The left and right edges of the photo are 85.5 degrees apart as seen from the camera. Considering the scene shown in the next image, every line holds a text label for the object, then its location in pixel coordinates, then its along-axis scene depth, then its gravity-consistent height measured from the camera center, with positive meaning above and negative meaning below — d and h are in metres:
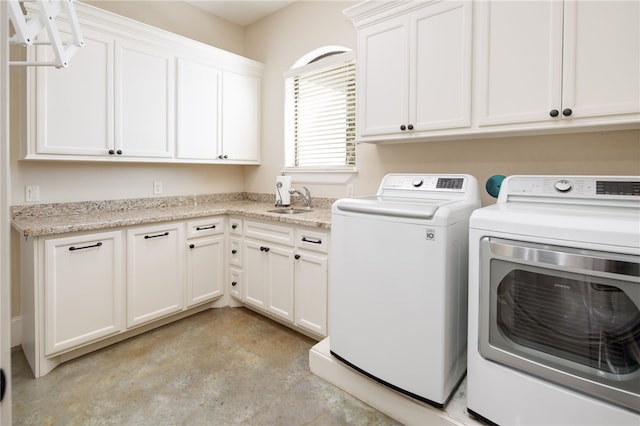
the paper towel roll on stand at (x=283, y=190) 3.25 +0.14
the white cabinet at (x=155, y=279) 2.17 -0.56
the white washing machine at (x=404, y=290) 1.55 -0.41
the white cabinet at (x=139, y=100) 2.32 +0.83
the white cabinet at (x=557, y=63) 1.55 +0.71
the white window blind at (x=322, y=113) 3.06 +0.88
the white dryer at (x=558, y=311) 1.17 -0.39
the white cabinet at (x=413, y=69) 2.01 +0.86
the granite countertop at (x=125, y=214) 2.23 -0.08
